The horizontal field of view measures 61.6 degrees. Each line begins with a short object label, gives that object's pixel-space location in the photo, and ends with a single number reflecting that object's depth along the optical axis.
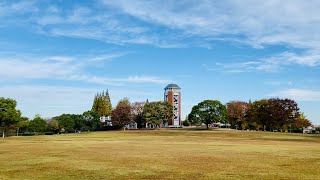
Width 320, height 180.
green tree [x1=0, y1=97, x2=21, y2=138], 68.93
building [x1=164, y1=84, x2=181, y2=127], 133.57
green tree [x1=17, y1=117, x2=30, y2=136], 73.18
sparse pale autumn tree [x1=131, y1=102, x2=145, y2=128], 110.18
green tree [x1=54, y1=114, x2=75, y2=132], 104.38
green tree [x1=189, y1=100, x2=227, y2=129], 94.11
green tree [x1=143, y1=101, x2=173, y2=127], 101.97
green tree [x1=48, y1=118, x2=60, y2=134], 104.45
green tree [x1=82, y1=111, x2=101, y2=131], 111.71
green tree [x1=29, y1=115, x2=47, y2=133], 96.25
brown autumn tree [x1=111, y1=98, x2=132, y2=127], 108.22
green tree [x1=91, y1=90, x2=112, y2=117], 138.13
